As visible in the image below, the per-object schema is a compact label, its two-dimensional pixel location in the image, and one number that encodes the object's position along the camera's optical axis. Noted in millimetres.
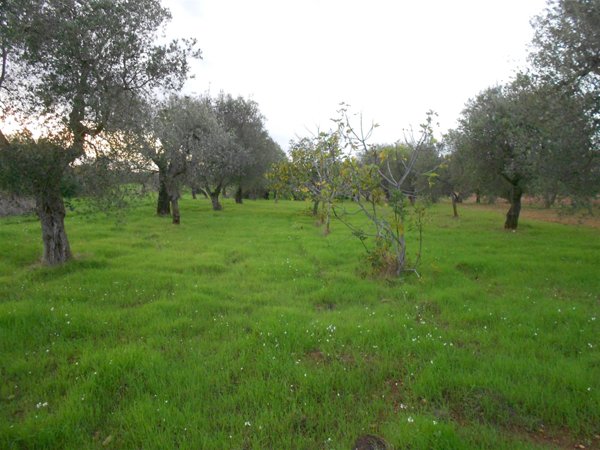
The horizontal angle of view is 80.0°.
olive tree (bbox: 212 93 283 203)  37750
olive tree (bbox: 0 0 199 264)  9438
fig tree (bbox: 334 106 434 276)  10459
